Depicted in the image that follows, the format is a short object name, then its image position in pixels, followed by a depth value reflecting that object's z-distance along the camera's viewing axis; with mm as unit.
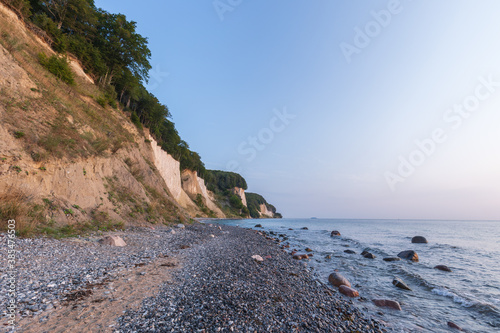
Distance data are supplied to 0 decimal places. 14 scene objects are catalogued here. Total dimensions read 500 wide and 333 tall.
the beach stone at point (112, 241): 9534
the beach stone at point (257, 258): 10658
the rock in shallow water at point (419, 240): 23891
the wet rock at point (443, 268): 11945
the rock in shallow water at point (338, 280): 8633
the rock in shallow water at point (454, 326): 6004
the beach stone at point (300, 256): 13339
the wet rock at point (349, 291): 7715
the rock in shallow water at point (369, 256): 14888
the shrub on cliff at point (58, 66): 16891
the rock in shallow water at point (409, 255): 14535
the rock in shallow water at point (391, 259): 14125
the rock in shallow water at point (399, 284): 8936
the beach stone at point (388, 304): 6975
